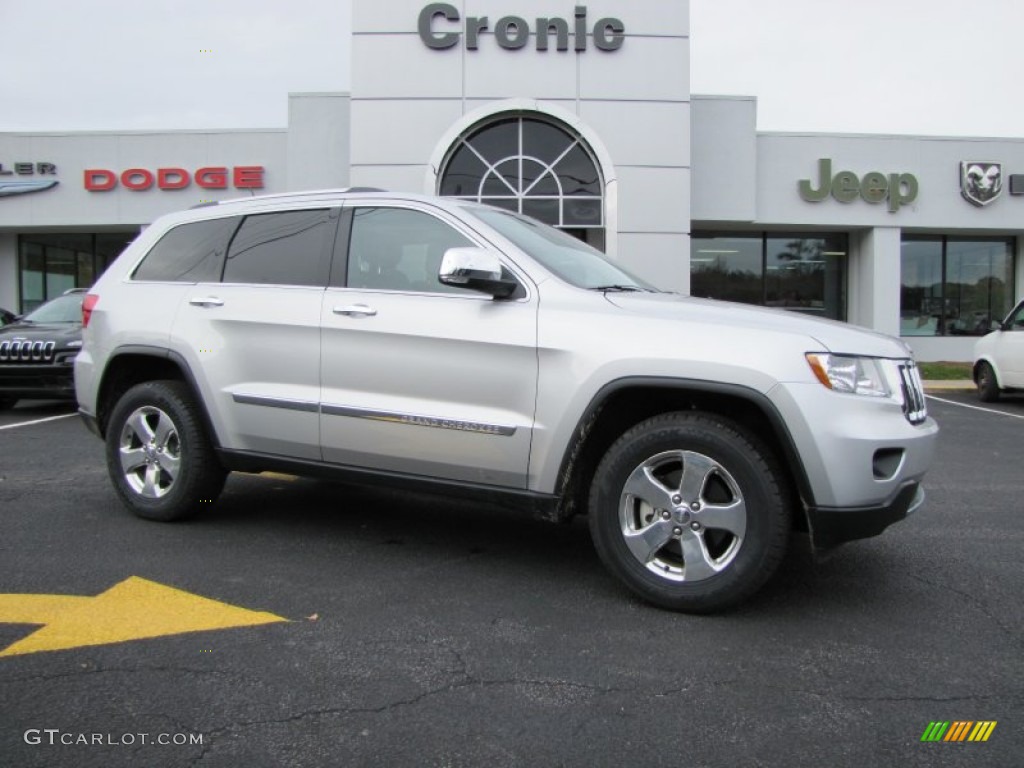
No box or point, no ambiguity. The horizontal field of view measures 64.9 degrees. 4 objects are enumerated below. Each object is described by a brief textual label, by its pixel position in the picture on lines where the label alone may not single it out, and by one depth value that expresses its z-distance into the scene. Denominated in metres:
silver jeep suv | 3.24
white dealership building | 16.52
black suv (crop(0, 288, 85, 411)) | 9.50
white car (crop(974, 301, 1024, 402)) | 11.91
